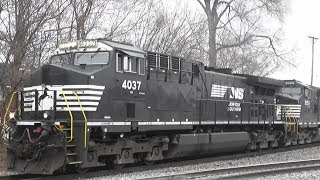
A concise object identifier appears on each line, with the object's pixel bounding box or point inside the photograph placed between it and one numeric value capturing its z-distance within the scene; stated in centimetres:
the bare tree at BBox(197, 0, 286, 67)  3747
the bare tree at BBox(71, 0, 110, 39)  1908
